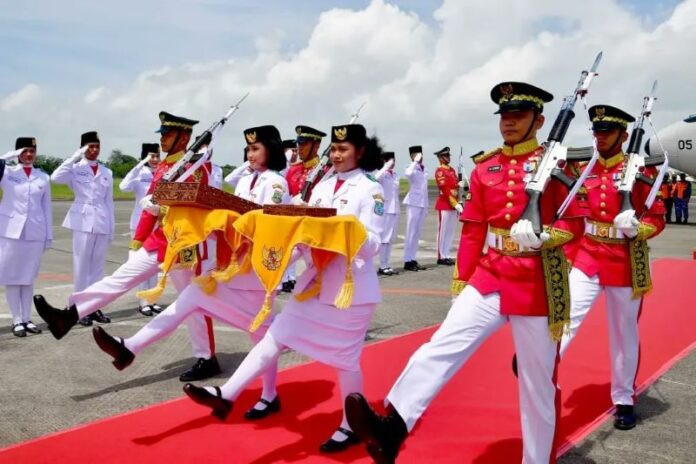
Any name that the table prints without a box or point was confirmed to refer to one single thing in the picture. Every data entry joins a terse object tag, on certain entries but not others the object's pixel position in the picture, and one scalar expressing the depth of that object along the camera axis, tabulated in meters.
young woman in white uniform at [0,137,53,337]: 7.09
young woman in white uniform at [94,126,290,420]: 4.63
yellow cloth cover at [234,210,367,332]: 3.80
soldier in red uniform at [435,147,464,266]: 13.05
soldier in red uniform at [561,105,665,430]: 4.59
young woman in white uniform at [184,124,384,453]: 3.95
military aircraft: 19.64
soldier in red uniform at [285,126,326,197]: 7.09
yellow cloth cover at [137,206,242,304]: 4.59
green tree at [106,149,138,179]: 52.90
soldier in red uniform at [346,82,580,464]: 3.28
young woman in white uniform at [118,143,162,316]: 9.25
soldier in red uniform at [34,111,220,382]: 5.41
